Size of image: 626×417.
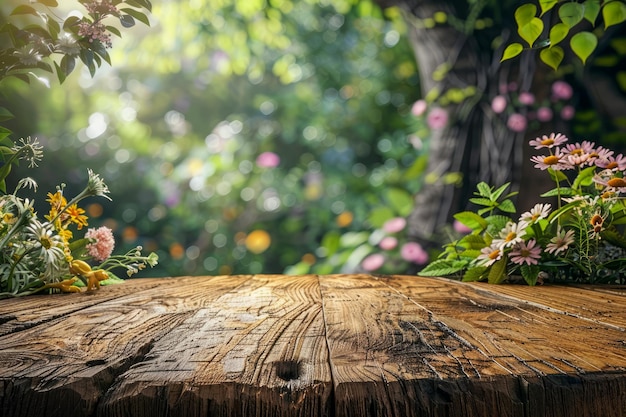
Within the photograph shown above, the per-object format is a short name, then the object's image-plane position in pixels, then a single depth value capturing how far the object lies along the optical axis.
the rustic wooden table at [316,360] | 0.48
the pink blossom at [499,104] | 2.52
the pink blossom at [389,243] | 2.74
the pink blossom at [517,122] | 2.46
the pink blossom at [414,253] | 2.63
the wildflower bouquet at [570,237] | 1.43
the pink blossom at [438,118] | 2.70
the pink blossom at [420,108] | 2.83
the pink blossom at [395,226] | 2.77
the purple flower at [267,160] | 4.30
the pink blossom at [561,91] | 2.49
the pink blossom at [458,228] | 2.53
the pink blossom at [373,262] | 2.79
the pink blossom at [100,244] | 1.46
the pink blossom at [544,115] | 2.47
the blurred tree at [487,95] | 2.48
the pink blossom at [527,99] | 2.48
